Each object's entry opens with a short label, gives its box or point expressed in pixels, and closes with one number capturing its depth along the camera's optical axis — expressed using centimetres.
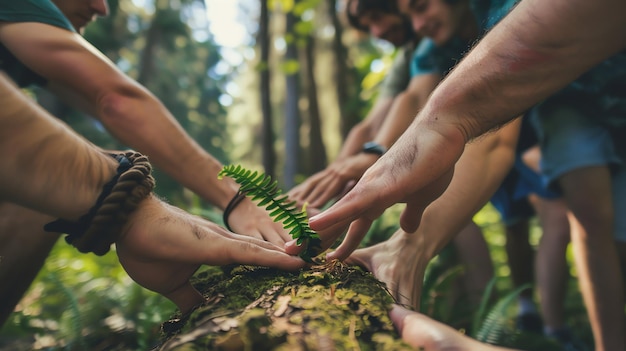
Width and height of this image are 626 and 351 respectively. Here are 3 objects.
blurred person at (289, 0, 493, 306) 82
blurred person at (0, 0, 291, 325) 55
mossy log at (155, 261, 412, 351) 30
